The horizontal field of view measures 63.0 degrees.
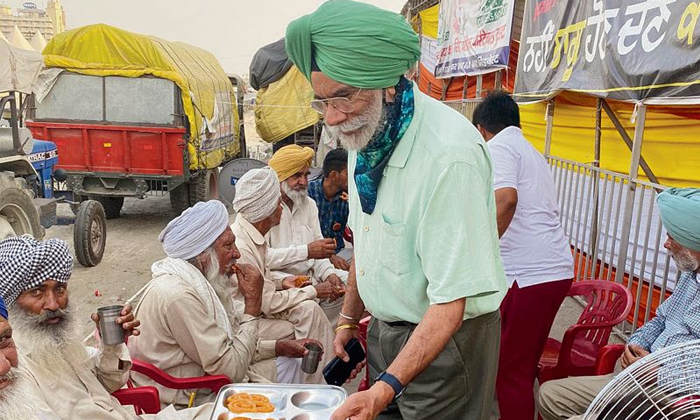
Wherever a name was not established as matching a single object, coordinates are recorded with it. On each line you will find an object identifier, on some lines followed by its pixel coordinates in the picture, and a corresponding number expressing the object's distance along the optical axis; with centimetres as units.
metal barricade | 385
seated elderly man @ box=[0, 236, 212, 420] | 208
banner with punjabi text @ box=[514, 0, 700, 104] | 331
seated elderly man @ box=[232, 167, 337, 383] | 338
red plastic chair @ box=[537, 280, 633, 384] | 300
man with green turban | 149
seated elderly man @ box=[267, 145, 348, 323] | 388
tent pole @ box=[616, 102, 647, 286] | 392
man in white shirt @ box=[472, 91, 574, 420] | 283
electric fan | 154
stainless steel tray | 192
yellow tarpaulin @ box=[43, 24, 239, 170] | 852
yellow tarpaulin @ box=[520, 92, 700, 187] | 414
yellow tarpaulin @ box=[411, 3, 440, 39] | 1197
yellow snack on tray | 193
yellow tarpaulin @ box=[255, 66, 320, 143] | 1226
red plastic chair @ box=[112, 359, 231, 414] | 247
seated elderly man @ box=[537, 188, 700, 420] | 227
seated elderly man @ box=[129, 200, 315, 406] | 254
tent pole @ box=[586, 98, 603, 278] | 465
